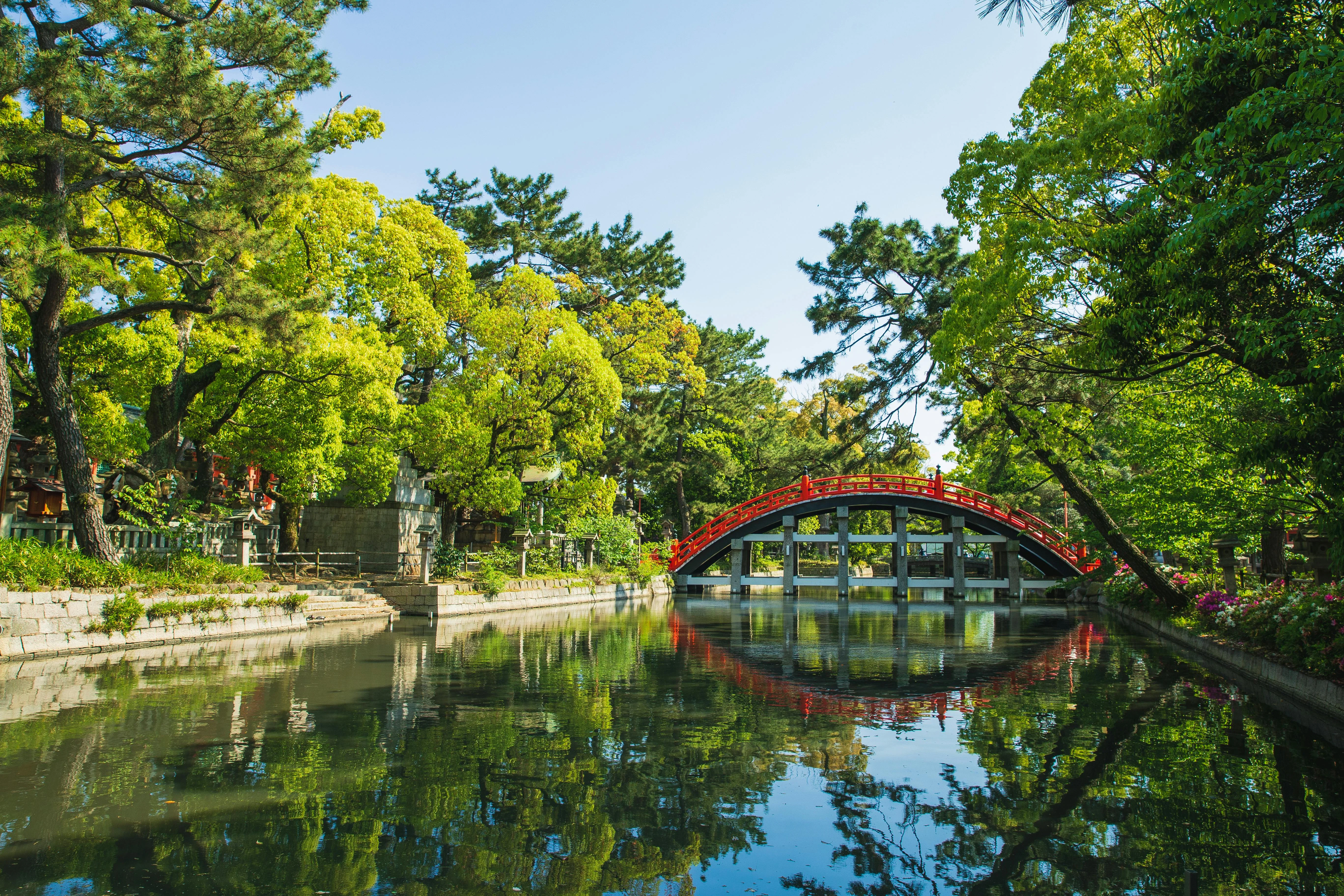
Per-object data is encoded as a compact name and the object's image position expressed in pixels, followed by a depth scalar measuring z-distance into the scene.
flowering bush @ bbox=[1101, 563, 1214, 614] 17.88
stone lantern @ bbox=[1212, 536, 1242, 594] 15.04
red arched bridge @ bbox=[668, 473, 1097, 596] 32.69
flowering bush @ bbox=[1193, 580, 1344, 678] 9.31
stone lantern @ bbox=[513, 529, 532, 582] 26.94
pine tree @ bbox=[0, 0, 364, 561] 12.58
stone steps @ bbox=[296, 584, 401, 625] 18.42
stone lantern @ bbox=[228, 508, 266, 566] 18.09
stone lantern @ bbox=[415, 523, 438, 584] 22.56
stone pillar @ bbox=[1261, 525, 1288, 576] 14.86
